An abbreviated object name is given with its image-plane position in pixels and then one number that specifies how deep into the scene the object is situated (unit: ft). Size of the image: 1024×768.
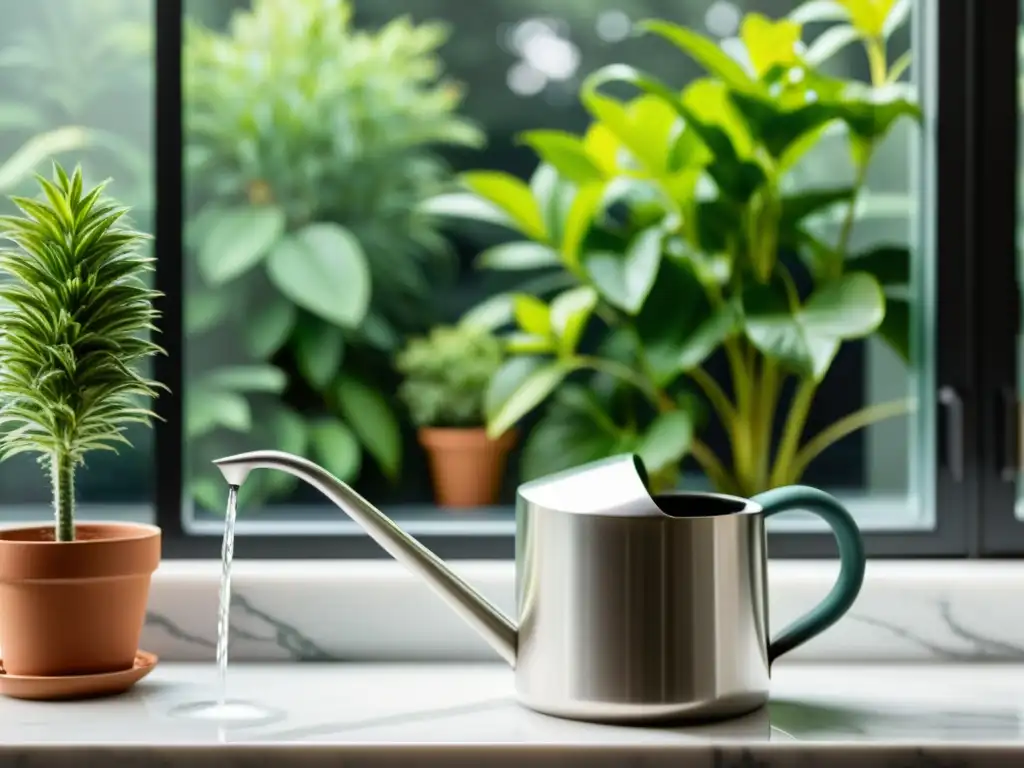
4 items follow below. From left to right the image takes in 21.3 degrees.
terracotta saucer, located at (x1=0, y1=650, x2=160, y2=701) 4.72
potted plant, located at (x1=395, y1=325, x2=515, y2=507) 6.45
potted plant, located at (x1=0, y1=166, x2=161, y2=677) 4.74
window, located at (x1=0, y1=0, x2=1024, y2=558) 5.38
